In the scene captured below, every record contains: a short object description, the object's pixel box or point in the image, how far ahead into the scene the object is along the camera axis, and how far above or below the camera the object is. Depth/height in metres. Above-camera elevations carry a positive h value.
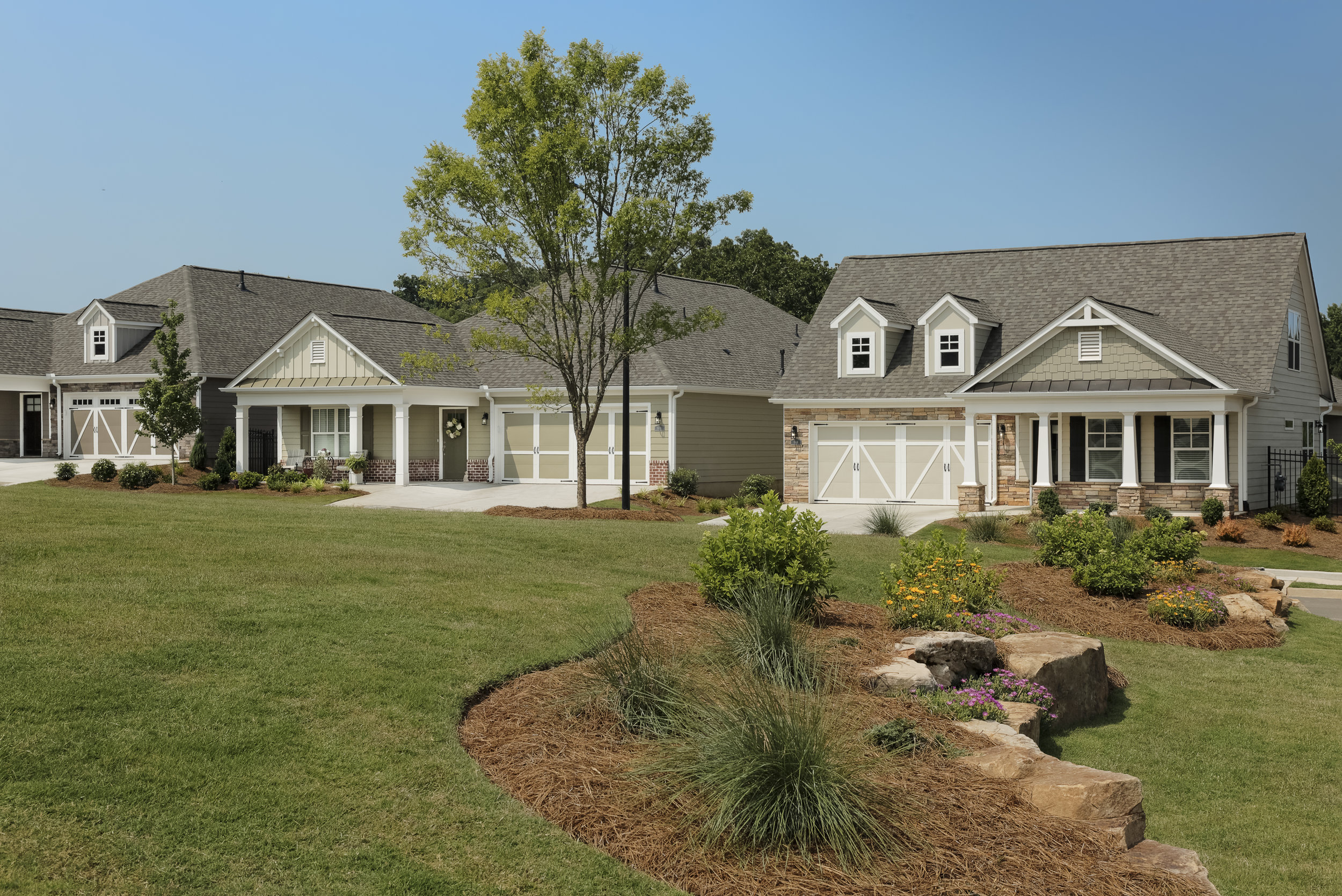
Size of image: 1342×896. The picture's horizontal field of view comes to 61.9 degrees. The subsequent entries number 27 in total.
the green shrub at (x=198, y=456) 32.91 -0.34
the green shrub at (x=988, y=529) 21.33 -1.71
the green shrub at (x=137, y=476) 29.33 -0.85
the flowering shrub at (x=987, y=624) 10.51 -1.76
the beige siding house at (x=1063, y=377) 24.80 +1.49
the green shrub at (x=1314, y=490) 23.88 -1.09
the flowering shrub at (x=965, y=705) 8.03 -1.92
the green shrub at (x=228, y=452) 31.27 -0.23
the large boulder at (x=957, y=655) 9.12 -1.76
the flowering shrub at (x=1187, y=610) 12.91 -1.98
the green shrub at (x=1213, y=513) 22.97 -1.51
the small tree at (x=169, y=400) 29.59 +1.18
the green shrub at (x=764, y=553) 10.63 -1.07
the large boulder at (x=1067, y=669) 9.20 -1.90
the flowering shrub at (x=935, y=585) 10.84 -1.47
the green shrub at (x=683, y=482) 28.98 -1.04
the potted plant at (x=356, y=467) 31.34 -0.66
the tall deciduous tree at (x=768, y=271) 57.47 +8.95
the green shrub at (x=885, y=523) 21.23 -1.61
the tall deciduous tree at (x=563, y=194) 22.17 +5.08
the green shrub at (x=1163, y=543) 15.27 -1.43
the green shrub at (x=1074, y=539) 14.69 -1.34
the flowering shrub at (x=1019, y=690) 8.80 -1.98
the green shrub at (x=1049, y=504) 23.23 -1.34
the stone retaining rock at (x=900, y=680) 8.35 -1.80
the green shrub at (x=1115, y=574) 13.91 -1.68
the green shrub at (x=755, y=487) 28.17 -1.18
